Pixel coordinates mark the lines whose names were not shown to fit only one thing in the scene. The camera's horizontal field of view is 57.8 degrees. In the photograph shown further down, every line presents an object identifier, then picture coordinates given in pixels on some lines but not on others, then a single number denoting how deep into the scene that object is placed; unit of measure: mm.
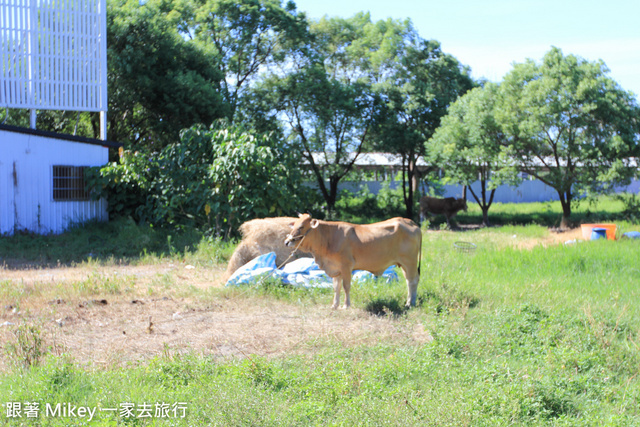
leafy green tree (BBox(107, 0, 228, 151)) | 18844
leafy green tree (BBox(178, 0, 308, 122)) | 21922
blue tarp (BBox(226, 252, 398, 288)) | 8945
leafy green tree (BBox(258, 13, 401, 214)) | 22453
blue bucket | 14305
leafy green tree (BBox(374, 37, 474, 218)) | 22875
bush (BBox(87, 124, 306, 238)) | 13281
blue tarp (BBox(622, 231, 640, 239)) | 14383
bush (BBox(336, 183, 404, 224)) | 24184
